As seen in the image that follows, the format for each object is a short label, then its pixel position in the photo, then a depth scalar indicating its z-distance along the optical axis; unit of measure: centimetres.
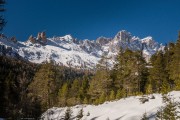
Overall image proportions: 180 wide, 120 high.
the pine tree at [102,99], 3442
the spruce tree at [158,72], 3507
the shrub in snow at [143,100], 2204
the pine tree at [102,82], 3930
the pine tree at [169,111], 891
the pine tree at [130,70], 3539
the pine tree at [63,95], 5330
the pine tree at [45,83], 3539
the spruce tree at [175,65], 3057
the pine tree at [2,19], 1205
